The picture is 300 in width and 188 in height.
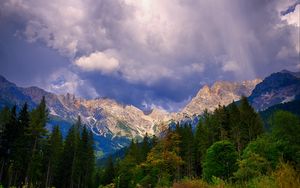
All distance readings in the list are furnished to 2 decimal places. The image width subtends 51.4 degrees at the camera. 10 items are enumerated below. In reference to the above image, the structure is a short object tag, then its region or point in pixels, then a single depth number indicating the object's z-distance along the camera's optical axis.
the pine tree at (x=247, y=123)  61.80
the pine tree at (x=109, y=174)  87.46
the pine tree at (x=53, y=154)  65.88
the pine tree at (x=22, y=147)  50.03
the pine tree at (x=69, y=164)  70.19
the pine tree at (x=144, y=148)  78.79
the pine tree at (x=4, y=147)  49.66
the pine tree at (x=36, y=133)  51.91
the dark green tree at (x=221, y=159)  46.19
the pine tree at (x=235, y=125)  61.22
